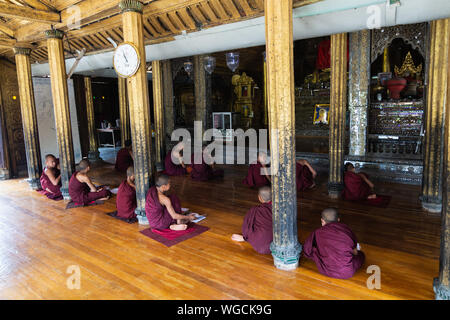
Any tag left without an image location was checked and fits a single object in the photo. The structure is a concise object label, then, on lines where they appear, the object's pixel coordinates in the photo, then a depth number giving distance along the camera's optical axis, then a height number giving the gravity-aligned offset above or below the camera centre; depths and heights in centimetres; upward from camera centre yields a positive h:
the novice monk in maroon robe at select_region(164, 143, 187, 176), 919 -119
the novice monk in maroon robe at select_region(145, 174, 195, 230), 489 -136
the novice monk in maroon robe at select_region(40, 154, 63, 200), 706 -118
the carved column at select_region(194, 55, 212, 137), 1080 +111
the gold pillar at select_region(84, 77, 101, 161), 1207 +10
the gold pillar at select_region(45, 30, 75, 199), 649 +53
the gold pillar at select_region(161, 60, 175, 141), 1116 +101
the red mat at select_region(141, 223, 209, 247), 456 -168
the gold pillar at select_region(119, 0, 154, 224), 478 +26
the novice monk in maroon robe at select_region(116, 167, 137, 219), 557 -132
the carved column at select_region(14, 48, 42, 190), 765 +36
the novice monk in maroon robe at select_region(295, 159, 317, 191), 706 -130
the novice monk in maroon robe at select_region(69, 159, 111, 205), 636 -123
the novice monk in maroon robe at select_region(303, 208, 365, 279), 344 -150
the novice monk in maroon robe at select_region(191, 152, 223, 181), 845 -132
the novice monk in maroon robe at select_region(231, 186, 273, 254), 407 -141
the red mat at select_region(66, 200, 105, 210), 634 -156
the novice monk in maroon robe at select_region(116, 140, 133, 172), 995 -104
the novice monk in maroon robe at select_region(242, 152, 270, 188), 746 -128
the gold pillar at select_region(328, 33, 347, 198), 620 +16
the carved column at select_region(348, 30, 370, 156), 741 +71
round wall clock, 475 +103
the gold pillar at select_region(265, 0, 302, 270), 327 -10
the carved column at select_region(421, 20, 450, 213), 539 -5
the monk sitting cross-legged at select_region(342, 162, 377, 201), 613 -138
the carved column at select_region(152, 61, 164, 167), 966 +48
